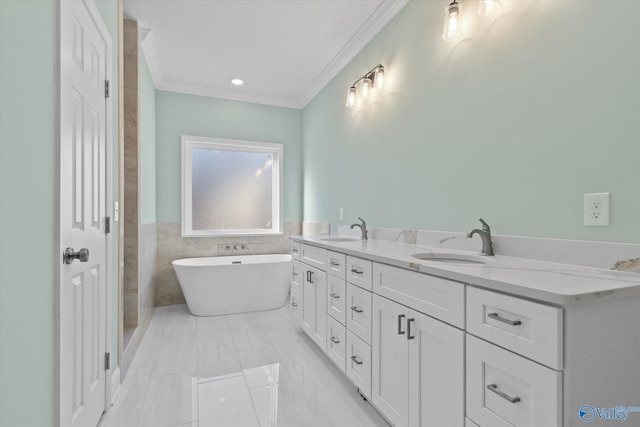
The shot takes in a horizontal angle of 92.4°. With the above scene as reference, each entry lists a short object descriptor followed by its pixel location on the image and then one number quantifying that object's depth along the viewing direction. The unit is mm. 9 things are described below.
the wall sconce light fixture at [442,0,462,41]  1716
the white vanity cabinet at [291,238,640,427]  783
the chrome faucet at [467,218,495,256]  1560
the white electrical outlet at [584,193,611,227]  1152
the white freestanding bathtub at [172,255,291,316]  3314
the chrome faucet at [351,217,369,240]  2688
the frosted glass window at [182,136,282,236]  4012
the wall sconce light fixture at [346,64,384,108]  2498
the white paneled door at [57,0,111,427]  1145
